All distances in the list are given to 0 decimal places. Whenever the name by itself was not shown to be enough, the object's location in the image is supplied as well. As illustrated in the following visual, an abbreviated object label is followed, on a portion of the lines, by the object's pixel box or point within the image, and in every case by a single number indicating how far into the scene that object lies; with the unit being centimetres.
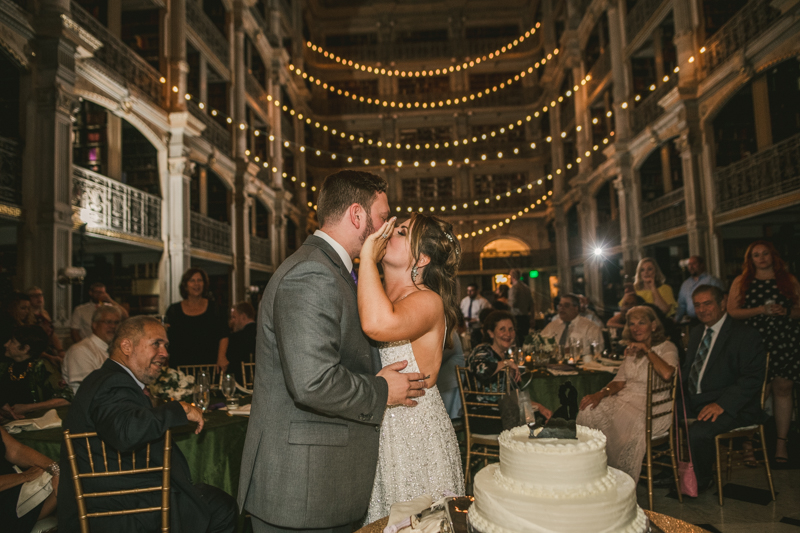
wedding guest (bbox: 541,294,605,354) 627
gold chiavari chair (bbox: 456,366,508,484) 404
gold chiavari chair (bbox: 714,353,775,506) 380
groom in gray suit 145
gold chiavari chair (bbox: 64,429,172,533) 211
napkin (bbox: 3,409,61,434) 307
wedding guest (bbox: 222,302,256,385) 538
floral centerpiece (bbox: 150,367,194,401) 302
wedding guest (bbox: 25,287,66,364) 596
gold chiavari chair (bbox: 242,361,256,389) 514
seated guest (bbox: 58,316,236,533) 224
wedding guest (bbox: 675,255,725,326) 722
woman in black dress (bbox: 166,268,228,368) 465
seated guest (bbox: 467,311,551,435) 400
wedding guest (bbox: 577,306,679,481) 385
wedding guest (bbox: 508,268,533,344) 1036
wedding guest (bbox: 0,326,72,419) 360
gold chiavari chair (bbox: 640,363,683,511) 364
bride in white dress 195
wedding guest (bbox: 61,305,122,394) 402
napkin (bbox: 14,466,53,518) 248
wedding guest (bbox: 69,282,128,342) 681
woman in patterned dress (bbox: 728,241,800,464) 469
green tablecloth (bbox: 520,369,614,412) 475
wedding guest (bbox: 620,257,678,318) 680
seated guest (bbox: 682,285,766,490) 384
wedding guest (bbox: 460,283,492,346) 1154
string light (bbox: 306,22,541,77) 1337
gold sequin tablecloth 140
